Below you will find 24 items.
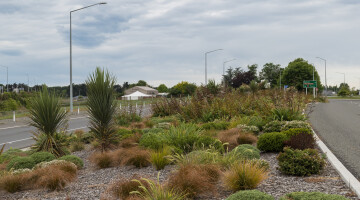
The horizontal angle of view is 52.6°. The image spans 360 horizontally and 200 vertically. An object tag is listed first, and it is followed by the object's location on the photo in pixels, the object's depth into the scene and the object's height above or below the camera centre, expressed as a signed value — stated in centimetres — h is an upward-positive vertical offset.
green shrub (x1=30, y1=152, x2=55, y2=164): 911 -146
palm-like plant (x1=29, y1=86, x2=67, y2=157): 1014 -58
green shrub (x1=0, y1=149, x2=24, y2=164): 998 -160
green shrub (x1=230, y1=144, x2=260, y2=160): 779 -119
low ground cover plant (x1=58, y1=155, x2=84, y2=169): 907 -152
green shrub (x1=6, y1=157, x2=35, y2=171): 872 -155
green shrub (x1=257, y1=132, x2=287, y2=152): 934 -114
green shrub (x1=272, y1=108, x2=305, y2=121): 1397 -67
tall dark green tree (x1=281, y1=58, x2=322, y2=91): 9144 +605
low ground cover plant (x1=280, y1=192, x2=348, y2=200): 472 -131
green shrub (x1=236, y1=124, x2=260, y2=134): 1188 -100
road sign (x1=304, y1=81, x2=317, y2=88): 6807 +256
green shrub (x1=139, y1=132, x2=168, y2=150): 885 -110
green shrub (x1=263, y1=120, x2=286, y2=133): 1177 -93
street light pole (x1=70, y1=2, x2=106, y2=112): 2888 -9
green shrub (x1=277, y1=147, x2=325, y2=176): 699 -129
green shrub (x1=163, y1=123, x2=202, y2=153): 912 -103
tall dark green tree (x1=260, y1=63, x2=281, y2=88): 10569 +735
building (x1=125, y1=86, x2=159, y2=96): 11856 +307
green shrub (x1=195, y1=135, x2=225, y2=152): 882 -109
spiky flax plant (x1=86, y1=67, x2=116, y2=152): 1062 -19
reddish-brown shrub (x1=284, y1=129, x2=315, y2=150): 872 -107
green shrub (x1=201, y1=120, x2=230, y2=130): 1273 -98
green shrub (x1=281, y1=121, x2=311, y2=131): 1142 -86
